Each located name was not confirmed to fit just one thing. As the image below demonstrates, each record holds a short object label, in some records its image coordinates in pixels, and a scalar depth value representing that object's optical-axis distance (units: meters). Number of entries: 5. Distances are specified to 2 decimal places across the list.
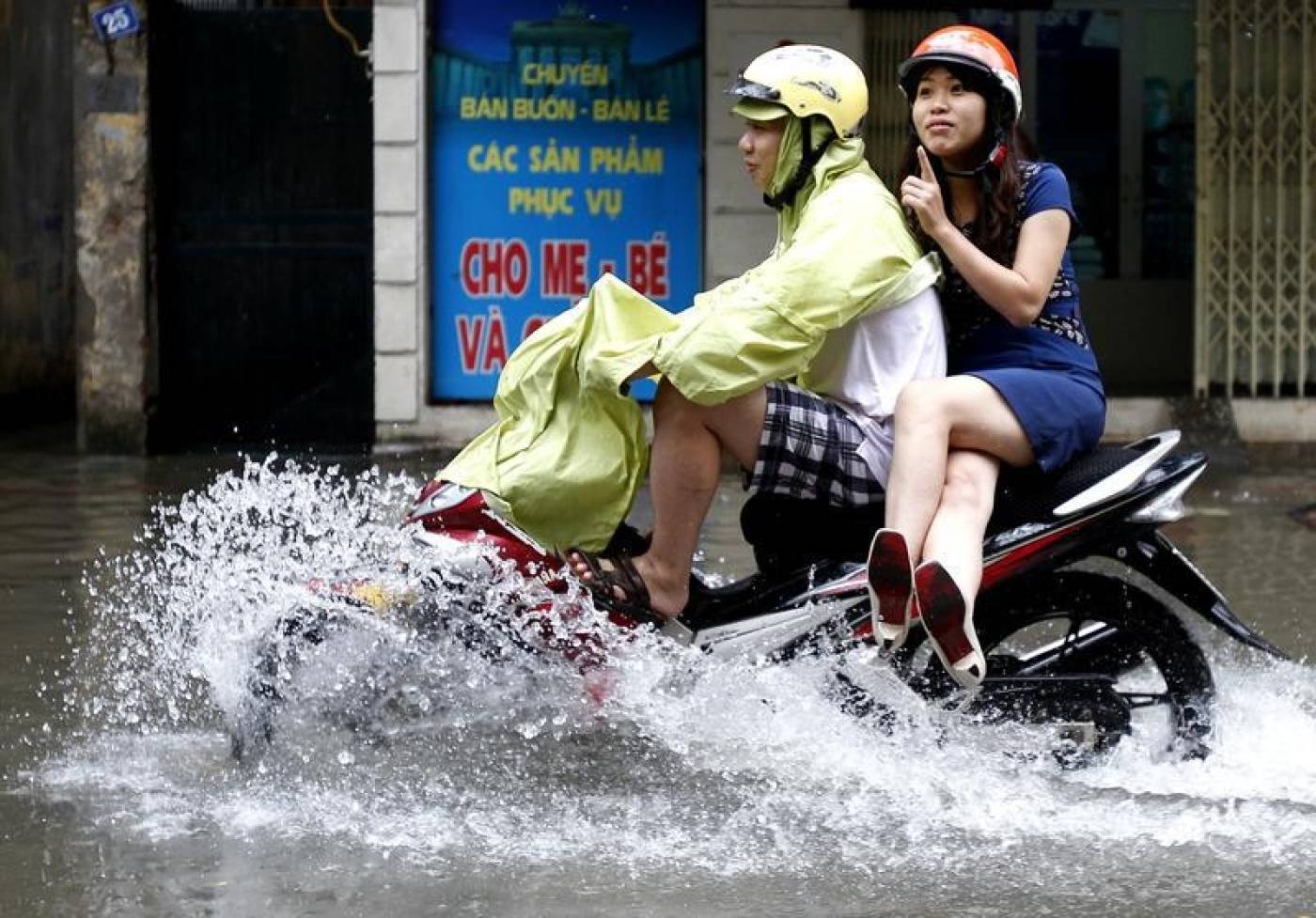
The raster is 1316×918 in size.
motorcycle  4.97
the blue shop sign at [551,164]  11.55
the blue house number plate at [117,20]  11.36
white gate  11.49
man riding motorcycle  4.85
